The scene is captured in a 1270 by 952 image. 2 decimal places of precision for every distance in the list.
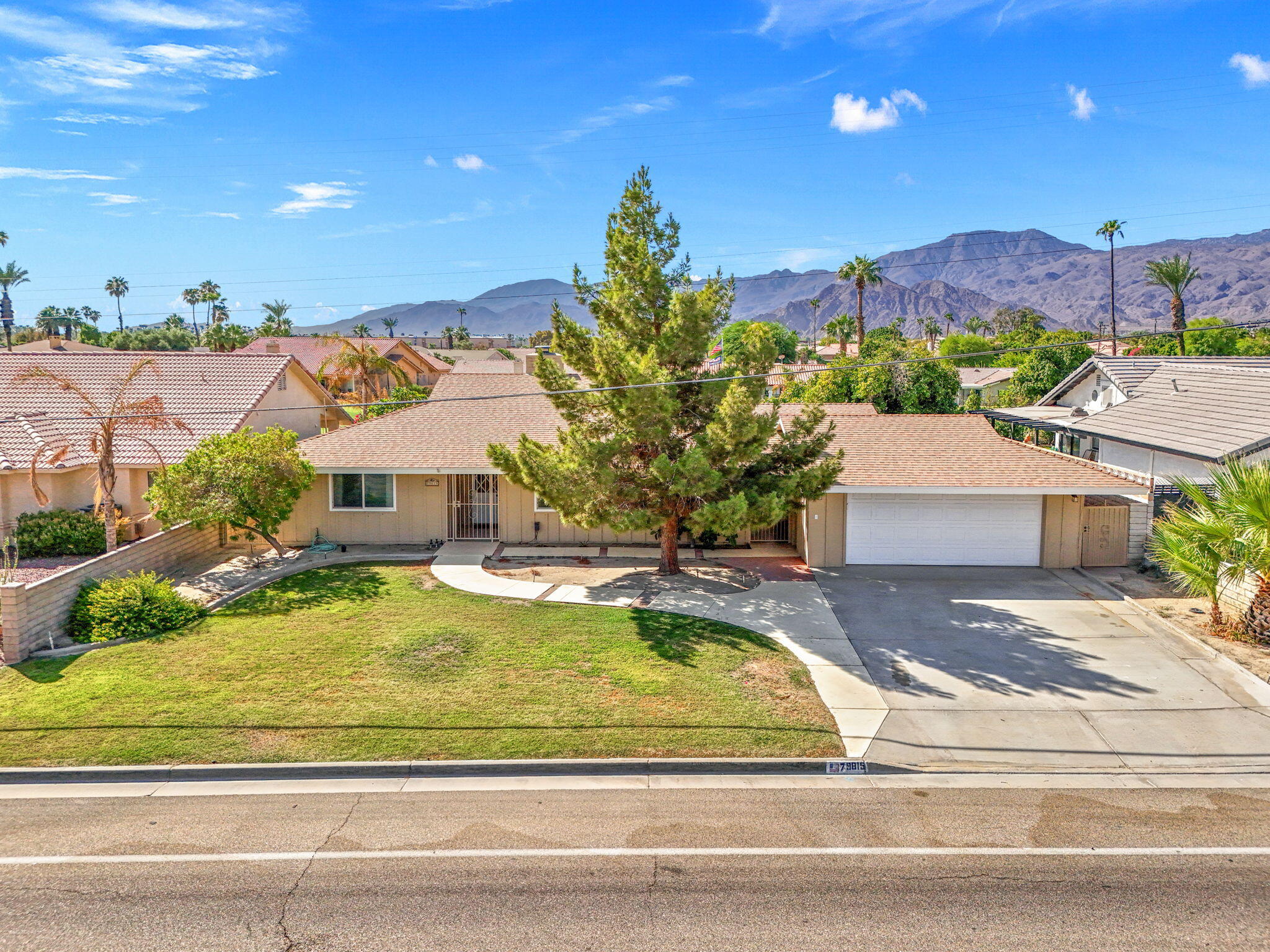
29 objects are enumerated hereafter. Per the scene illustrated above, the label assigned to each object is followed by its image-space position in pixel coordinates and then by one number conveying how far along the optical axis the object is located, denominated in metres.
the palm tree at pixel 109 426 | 17.30
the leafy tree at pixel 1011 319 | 119.25
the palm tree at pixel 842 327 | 90.12
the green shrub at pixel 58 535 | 18.70
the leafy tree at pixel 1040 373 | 44.03
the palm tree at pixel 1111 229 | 57.88
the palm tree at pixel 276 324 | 90.38
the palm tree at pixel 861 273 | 62.88
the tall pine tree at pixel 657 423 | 15.77
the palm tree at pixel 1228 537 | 13.42
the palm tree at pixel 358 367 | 39.69
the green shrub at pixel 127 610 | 14.02
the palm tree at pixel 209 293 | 107.81
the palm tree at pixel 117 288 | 127.75
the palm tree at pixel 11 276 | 83.44
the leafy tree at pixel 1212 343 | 55.56
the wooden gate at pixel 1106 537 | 19.55
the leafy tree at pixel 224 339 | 62.03
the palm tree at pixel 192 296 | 107.88
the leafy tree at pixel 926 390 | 37.69
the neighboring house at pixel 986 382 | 60.91
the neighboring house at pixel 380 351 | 57.47
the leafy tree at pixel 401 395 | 39.16
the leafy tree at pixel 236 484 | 17.47
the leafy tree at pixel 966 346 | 81.12
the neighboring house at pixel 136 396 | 19.88
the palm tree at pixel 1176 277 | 52.94
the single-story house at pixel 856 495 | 19.44
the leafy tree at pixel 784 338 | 89.85
